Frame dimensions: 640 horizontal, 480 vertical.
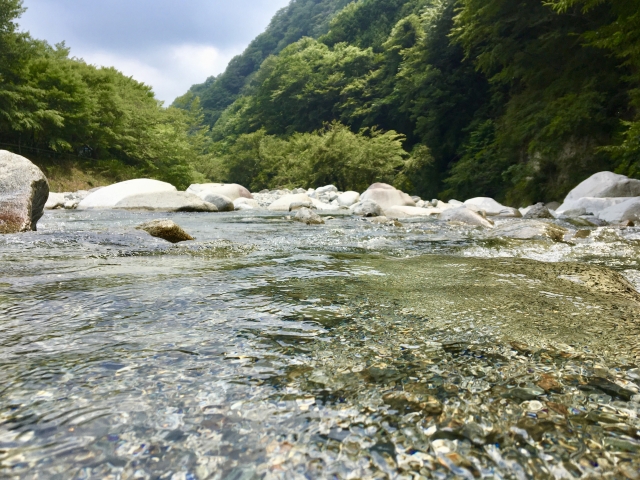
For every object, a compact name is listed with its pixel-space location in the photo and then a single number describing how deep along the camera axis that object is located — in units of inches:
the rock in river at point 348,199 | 558.8
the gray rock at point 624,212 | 256.7
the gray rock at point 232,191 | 591.8
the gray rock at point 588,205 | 298.7
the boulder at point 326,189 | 682.5
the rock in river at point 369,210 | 352.2
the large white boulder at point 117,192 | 395.5
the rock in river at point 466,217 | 263.1
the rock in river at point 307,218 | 268.7
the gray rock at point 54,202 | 385.4
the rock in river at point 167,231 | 153.8
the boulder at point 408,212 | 385.5
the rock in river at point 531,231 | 172.9
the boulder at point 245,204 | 494.2
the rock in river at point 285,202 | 483.5
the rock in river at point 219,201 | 421.1
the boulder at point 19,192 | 155.6
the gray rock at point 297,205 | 463.6
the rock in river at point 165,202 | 366.0
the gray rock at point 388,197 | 493.9
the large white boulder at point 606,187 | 322.3
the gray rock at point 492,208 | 375.2
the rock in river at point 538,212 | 318.3
